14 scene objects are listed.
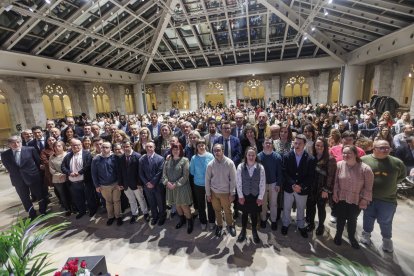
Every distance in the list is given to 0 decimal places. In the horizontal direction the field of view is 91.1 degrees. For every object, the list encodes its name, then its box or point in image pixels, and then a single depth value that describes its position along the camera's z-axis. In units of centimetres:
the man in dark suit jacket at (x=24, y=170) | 378
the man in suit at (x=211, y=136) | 402
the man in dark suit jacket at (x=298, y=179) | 288
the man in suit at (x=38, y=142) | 447
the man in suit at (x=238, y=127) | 456
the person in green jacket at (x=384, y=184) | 254
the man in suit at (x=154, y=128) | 520
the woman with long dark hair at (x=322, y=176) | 282
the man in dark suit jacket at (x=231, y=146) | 376
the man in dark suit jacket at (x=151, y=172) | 339
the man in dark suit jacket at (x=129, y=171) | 348
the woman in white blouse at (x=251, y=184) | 285
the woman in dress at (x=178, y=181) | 327
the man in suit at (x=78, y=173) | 371
